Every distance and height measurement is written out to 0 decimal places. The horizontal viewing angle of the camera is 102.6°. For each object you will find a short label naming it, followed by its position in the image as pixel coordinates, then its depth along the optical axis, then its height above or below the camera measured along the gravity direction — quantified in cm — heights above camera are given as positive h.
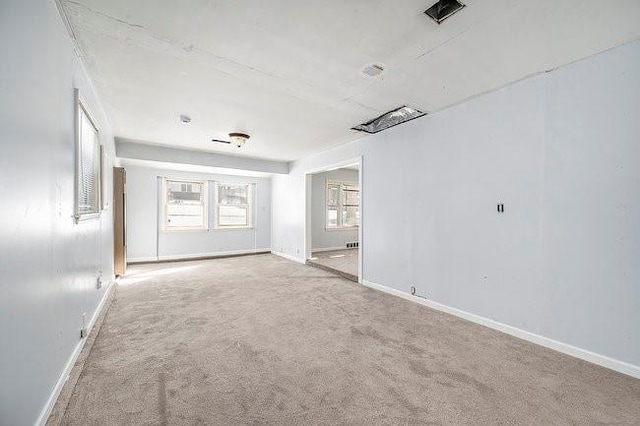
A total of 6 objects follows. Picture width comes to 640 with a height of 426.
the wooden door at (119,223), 459 -26
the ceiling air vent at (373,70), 233 +131
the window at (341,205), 786 +16
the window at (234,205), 704 +12
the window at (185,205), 637 +11
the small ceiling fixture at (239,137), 422 +119
